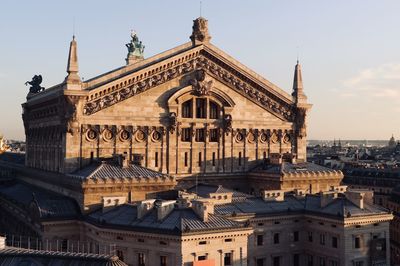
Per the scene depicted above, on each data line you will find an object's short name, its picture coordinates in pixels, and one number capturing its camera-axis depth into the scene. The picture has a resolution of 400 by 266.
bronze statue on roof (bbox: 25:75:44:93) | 106.56
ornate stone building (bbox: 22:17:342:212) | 77.44
